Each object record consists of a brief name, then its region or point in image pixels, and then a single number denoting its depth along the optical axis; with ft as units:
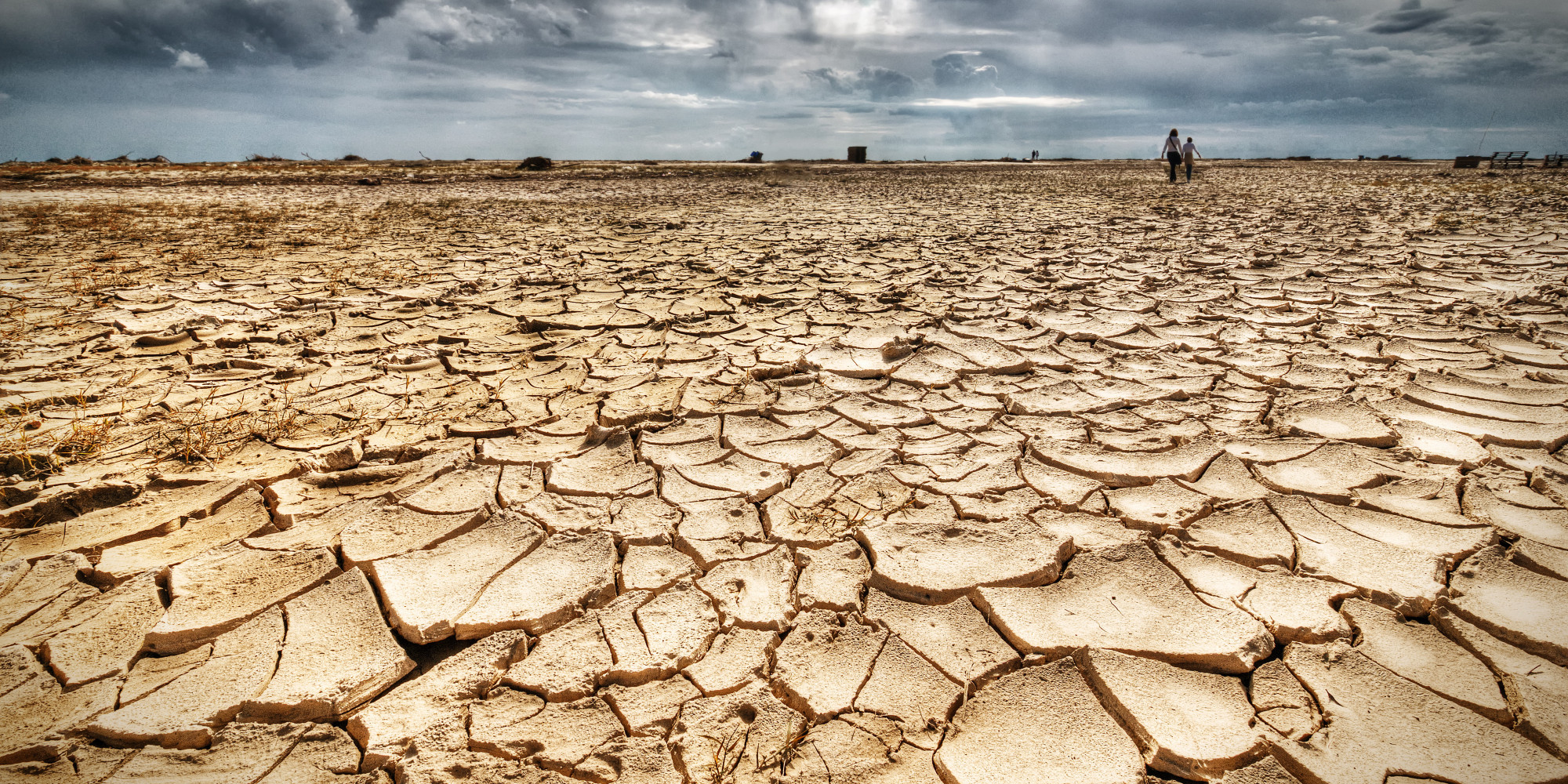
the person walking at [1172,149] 41.99
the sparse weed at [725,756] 3.51
